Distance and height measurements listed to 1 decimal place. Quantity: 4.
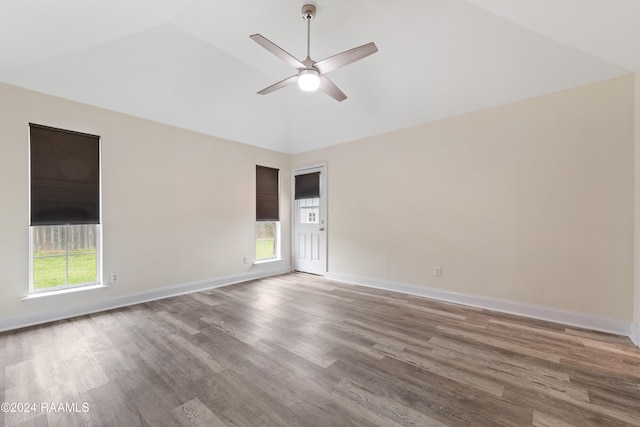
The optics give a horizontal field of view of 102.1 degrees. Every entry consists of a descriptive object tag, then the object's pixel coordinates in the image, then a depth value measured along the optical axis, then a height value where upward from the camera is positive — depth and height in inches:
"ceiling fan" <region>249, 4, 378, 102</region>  89.4 +56.5
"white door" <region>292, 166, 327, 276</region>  209.5 -6.9
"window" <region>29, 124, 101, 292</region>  118.3 +2.1
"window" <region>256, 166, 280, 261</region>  211.2 -1.1
